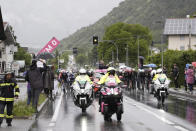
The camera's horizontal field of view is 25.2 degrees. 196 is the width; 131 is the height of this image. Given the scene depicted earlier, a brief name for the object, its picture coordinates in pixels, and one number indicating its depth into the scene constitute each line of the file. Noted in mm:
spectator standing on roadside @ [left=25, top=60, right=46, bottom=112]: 15125
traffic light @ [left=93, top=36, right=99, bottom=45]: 46512
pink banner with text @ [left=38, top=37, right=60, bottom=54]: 16750
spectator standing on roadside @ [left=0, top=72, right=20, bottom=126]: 12102
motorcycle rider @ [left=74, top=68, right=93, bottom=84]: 16375
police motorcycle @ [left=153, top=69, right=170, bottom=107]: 19156
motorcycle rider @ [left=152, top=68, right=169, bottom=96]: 19219
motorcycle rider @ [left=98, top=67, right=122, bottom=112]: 13703
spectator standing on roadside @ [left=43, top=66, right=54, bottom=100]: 22500
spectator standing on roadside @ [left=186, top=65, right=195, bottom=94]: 26578
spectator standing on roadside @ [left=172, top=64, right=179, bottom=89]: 31114
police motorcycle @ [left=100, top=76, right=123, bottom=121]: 13328
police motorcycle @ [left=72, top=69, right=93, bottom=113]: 16125
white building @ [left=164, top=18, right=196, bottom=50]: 95875
